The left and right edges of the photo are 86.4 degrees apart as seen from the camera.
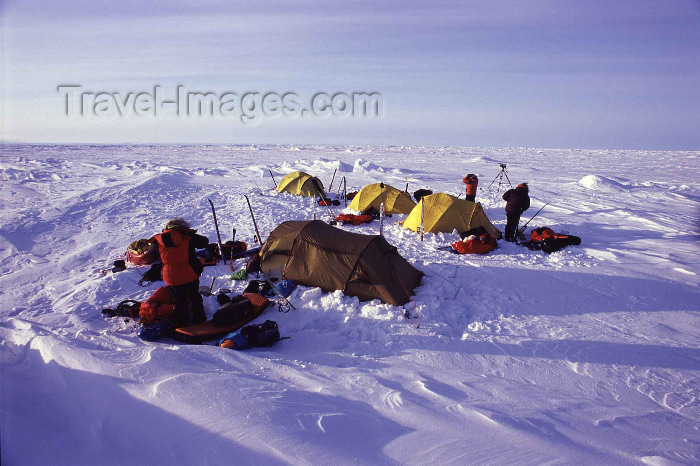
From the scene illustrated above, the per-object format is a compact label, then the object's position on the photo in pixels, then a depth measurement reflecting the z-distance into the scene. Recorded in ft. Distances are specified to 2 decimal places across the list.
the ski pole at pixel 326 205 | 36.31
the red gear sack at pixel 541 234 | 30.12
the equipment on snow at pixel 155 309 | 16.76
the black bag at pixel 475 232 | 30.40
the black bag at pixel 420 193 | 42.52
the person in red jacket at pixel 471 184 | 38.83
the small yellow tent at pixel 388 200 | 39.88
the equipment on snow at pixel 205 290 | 20.04
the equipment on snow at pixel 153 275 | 22.30
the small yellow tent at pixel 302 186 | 52.29
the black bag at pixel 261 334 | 15.69
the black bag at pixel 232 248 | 26.43
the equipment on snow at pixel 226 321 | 16.22
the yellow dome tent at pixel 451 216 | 31.65
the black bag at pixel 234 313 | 17.16
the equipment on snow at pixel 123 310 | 17.75
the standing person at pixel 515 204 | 30.30
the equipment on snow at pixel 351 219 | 36.68
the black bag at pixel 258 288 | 20.72
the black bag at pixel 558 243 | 28.30
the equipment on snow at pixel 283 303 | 19.02
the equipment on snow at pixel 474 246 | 27.91
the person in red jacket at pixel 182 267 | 16.22
